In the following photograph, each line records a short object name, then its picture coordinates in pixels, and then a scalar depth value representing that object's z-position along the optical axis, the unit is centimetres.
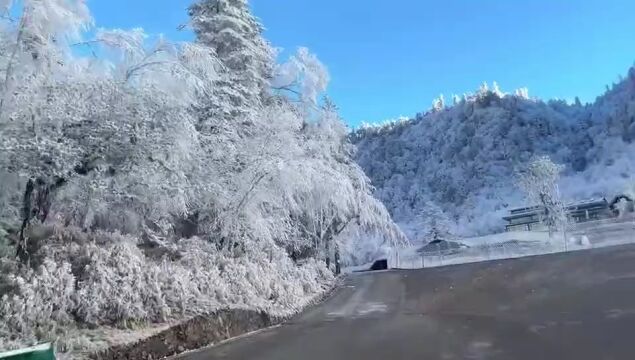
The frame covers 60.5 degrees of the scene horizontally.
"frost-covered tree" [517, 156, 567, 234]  4809
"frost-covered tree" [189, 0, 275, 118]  1831
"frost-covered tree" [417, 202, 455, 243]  6730
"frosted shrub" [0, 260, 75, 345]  756
